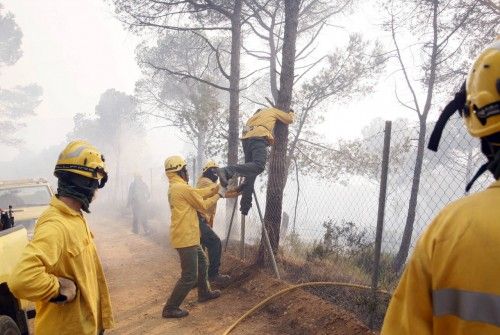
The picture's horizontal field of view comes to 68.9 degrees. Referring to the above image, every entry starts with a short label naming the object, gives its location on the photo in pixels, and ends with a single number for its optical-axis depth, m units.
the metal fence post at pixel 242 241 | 6.65
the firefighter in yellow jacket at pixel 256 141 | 5.21
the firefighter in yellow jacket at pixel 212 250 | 6.20
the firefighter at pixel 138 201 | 13.40
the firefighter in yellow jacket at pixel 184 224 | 5.14
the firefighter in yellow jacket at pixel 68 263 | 2.03
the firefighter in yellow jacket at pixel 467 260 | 0.94
